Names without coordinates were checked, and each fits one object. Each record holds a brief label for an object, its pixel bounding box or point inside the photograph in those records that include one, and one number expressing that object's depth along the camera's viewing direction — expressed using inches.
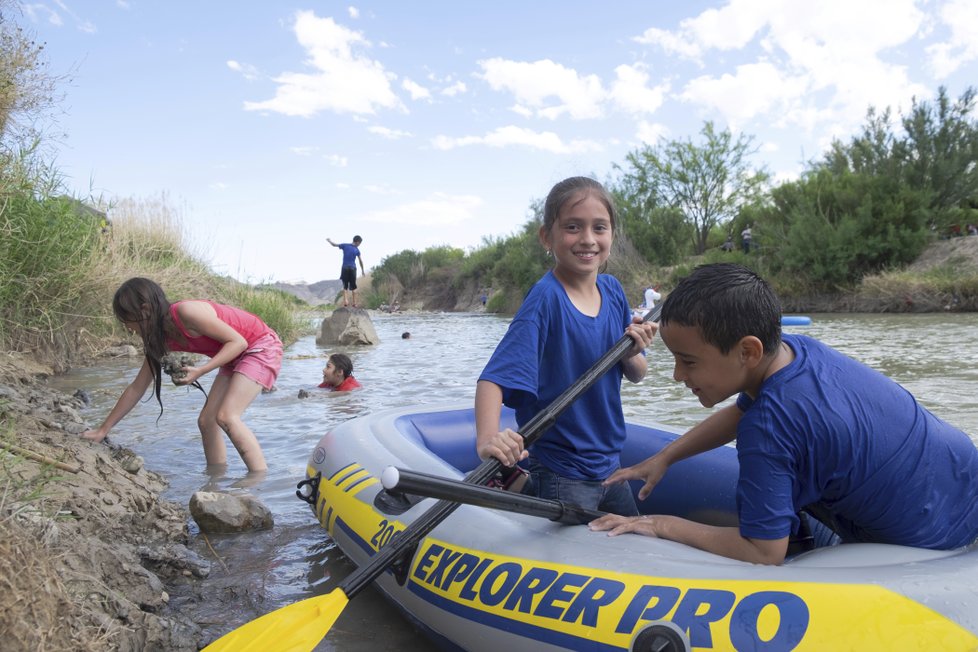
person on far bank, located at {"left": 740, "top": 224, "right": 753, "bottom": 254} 946.7
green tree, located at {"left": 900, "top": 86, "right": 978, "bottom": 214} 777.6
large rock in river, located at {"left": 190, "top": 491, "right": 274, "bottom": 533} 115.7
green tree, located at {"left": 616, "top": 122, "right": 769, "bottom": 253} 1210.0
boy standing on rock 567.5
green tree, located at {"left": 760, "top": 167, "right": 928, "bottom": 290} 736.3
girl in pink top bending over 135.3
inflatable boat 51.8
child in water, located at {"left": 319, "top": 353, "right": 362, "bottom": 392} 267.0
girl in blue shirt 82.0
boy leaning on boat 55.7
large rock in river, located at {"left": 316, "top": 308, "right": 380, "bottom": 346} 478.3
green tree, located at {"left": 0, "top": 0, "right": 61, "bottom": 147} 210.2
